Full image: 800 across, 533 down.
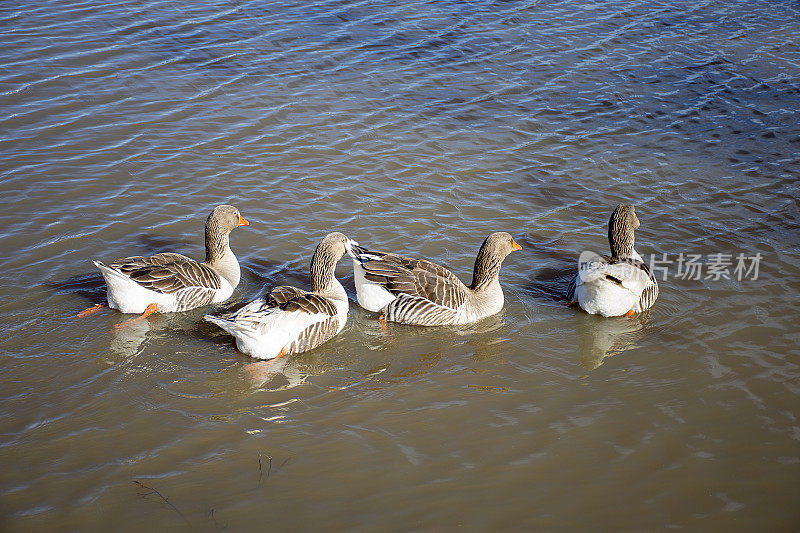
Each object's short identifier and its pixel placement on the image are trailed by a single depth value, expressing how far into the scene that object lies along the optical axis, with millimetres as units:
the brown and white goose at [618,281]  7844
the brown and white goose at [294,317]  6871
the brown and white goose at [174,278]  7445
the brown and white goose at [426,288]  7770
